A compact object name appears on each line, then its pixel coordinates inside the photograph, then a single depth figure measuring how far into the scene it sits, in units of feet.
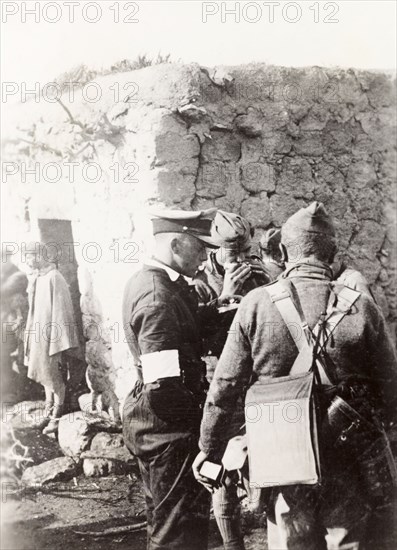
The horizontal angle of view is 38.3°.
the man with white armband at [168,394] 9.27
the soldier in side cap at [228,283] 10.10
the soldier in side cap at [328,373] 8.25
